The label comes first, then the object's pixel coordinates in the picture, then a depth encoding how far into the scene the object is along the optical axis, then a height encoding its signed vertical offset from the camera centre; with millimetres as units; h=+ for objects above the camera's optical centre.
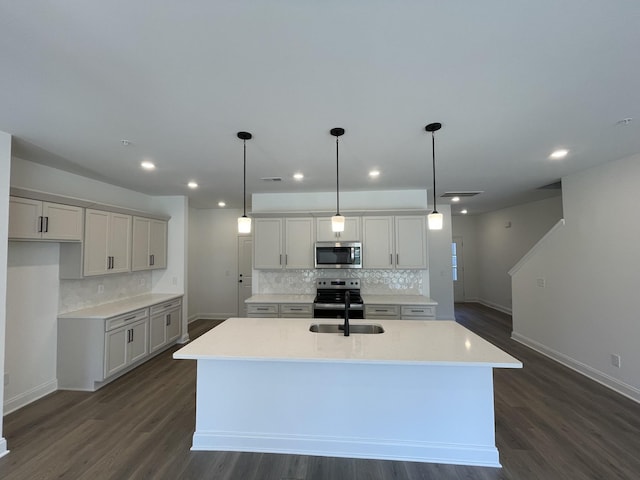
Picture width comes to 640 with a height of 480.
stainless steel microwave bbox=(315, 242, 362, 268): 4309 -17
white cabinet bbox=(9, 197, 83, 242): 2680 +386
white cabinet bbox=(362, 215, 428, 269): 4352 +172
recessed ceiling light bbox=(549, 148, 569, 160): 2852 +1027
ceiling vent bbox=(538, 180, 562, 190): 4212 +1031
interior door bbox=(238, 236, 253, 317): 6492 -214
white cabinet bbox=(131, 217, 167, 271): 4219 +188
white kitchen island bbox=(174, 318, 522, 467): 2139 -1178
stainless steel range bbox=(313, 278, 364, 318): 4051 -684
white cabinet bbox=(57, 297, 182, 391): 3278 -1100
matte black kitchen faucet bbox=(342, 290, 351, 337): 2430 -623
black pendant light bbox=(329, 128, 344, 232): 2611 +297
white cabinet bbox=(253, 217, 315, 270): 4504 +192
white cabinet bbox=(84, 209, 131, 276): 3453 +183
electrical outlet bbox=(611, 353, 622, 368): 3154 -1252
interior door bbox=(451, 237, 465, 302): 8375 -478
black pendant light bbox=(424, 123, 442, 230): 2543 +309
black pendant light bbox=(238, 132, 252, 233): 2674 +308
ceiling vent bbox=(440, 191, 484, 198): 4907 +1039
